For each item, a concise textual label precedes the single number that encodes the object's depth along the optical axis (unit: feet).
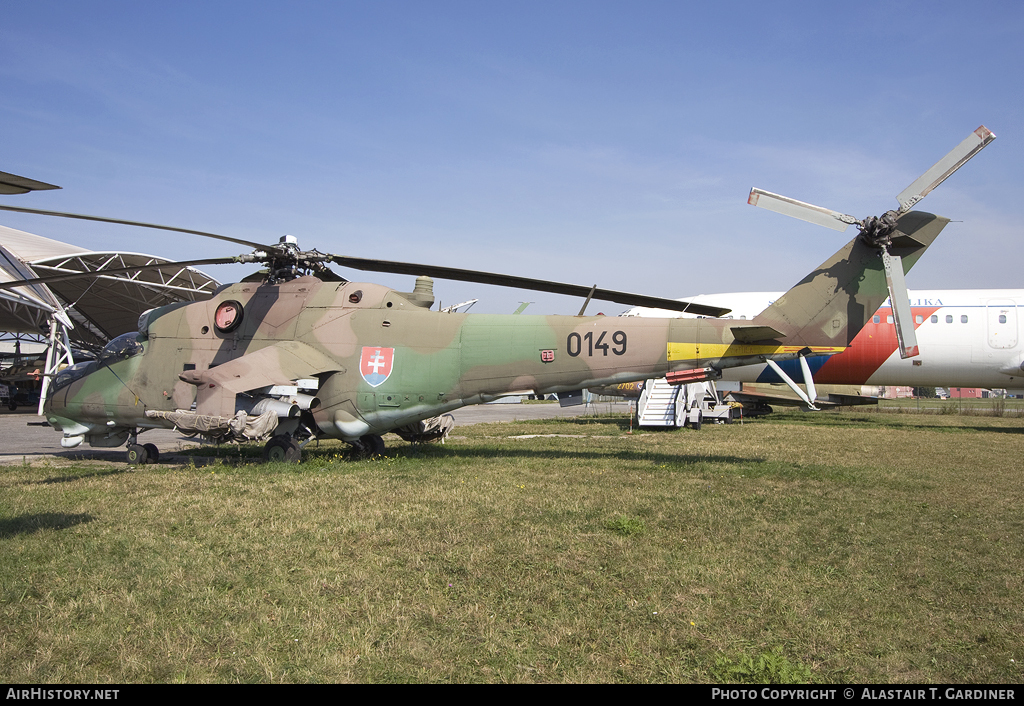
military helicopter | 40.01
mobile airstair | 79.38
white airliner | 82.07
